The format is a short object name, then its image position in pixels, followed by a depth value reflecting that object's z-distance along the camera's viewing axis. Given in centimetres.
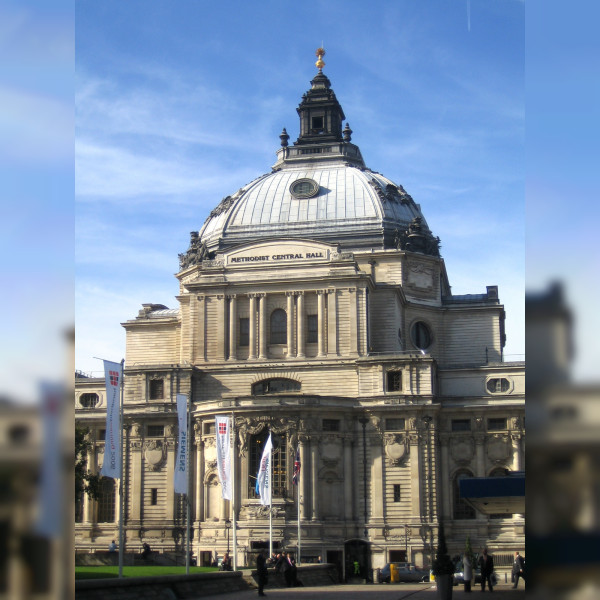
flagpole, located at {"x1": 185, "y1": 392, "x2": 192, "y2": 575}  8456
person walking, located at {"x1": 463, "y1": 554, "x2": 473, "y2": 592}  4544
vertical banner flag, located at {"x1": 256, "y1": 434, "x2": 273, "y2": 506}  6975
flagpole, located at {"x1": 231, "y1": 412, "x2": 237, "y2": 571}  6323
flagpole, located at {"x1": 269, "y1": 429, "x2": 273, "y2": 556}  6956
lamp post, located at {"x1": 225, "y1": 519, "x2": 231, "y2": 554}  8081
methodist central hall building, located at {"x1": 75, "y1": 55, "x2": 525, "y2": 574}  8144
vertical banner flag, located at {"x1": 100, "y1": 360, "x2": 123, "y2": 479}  4241
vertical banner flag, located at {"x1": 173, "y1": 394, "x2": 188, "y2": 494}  5547
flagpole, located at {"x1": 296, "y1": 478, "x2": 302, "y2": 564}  7564
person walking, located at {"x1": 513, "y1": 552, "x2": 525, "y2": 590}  5122
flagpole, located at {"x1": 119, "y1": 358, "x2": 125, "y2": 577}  4595
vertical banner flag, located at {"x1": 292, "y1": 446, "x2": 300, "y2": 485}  7252
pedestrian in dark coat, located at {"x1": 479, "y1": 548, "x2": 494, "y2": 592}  4506
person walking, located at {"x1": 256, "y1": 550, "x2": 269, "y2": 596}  4275
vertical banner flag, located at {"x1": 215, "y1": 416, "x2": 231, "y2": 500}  6538
